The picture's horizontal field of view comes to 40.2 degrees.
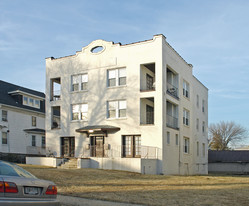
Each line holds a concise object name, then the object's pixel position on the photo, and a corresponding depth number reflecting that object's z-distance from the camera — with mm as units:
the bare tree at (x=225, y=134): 73062
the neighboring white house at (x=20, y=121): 36719
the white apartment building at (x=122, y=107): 26125
